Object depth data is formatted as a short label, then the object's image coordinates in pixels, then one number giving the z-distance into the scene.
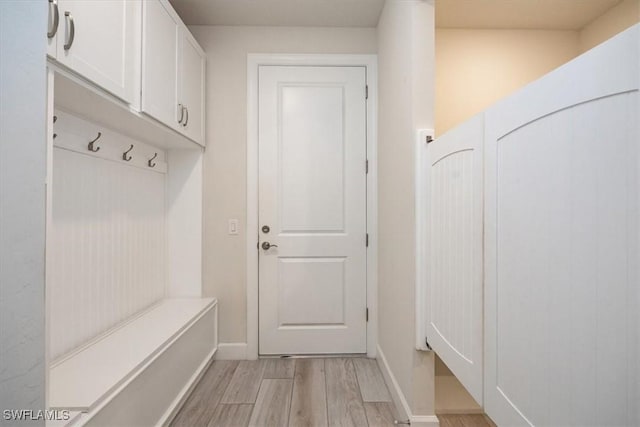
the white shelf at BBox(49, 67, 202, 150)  1.15
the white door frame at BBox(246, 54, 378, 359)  2.44
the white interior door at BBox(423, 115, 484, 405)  1.06
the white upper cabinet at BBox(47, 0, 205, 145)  1.07
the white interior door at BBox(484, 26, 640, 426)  0.55
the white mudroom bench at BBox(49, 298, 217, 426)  1.14
